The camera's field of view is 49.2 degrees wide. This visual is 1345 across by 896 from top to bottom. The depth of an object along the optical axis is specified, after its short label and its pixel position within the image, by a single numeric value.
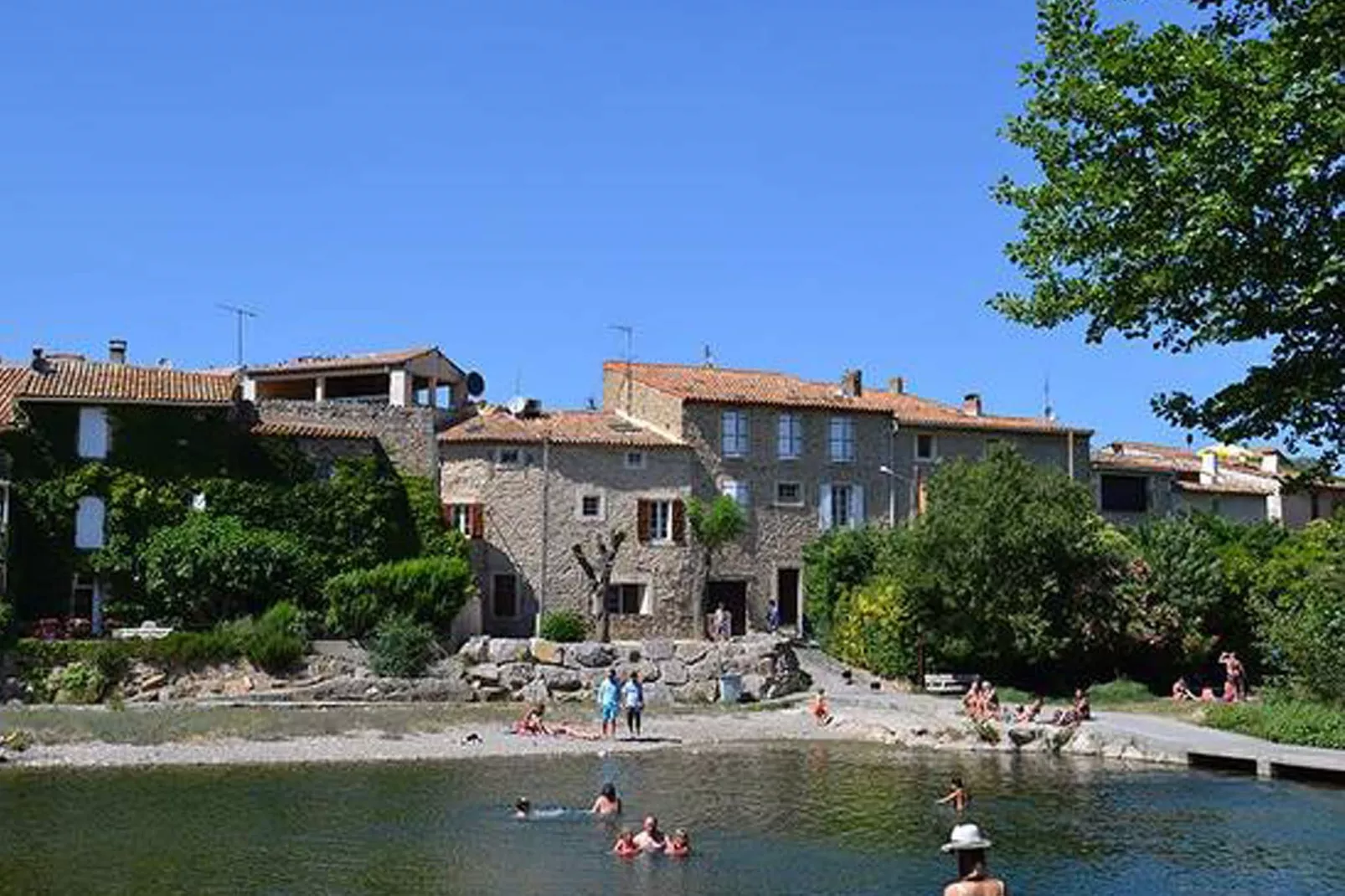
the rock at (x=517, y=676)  47.38
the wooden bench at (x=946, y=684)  48.62
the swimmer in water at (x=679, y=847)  23.97
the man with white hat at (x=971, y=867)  12.45
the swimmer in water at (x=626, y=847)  24.08
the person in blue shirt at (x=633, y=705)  40.41
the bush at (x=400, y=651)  46.81
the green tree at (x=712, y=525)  56.56
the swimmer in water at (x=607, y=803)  27.86
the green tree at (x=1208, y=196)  15.93
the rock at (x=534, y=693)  47.06
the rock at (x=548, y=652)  48.06
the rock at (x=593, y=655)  48.00
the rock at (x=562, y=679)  47.59
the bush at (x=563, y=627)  52.66
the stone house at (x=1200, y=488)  66.12
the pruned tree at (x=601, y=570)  54.25
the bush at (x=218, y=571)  48.59
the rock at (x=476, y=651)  48.19
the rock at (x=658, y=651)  48.56
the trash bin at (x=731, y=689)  47.38
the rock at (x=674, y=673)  48.09
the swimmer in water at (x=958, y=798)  27.80
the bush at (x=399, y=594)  49.25
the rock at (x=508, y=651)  47.91
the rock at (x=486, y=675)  47.30
